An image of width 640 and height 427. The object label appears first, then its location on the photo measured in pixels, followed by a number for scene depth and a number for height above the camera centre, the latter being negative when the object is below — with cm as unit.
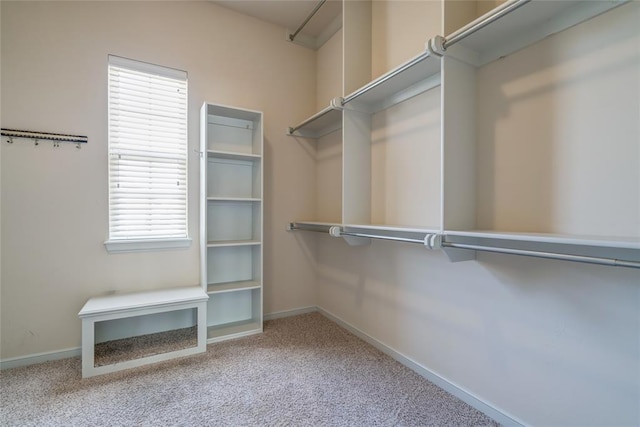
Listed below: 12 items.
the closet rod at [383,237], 164 -16
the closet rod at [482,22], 115 +86
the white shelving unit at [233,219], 262 -5
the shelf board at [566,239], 89 -9
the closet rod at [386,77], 155 +88
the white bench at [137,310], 194 -72
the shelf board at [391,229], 157 -10
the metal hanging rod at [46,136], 203 +57
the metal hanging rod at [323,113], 227 +90
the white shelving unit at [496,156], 113 +30
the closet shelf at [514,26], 119 +88
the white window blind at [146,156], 237 +49
